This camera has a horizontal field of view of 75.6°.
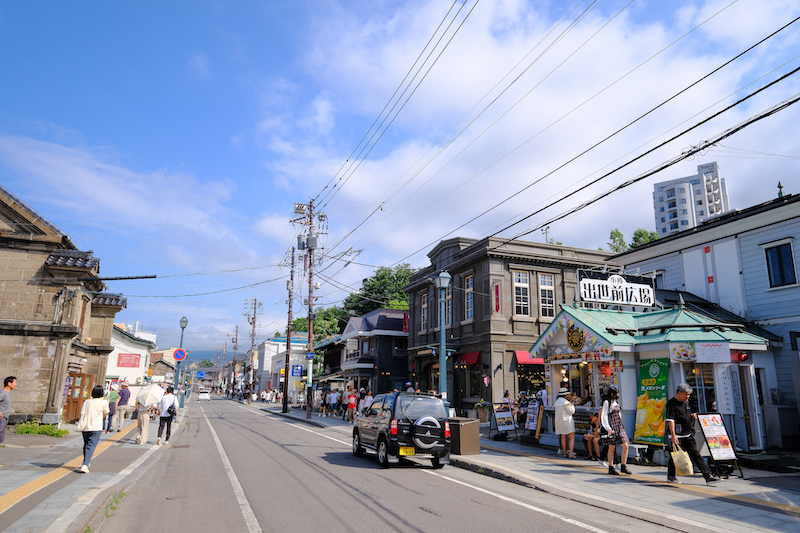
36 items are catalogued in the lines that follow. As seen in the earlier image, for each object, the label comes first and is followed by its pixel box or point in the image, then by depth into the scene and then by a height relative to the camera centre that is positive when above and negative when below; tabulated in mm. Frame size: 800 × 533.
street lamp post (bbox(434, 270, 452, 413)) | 17672 +1701
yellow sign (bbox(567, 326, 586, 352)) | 15428 +1233
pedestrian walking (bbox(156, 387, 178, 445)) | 16688 -1089
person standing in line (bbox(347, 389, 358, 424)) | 28016 -1413
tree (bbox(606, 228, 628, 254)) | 51334 +13765
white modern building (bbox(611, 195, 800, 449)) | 14586 +3351
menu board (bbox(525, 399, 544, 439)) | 17094 -1192
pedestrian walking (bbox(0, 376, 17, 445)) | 9734 -554
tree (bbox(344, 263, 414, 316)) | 62625 +10853
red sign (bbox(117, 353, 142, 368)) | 32875 +918
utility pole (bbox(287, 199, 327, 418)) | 31606 +8242
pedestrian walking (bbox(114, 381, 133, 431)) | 19672 -991
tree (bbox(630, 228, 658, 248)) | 52812 +14656
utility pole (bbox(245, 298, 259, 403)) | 74375 +8132
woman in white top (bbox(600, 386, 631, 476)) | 11516 -995
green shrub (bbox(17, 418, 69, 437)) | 16609 -1773
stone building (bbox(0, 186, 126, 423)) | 18125 +2468
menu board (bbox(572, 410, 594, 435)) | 14820 -1174
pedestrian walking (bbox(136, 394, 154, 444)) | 16123 -1511
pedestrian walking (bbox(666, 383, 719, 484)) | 10125 -889
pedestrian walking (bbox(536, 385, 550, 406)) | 16959 -560
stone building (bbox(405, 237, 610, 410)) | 27031 +3953
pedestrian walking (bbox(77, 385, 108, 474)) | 9984 -971
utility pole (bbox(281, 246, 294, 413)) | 39125 +2435
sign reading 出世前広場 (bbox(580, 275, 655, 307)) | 16120 +2818
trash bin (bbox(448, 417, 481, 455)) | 14484 -1626
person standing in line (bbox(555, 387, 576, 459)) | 13992 -1048
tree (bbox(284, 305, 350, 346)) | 67188 +7358
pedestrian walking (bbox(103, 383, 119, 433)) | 18938 -1172
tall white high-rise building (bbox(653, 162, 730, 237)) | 118062 +41527
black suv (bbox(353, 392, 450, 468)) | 12195 -1185
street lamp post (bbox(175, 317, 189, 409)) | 27389 +2708
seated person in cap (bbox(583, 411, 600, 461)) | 13625 -1543
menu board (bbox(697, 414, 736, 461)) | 10734 -1162
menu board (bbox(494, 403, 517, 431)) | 18500 -1400
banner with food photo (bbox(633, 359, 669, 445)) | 12852 -534
